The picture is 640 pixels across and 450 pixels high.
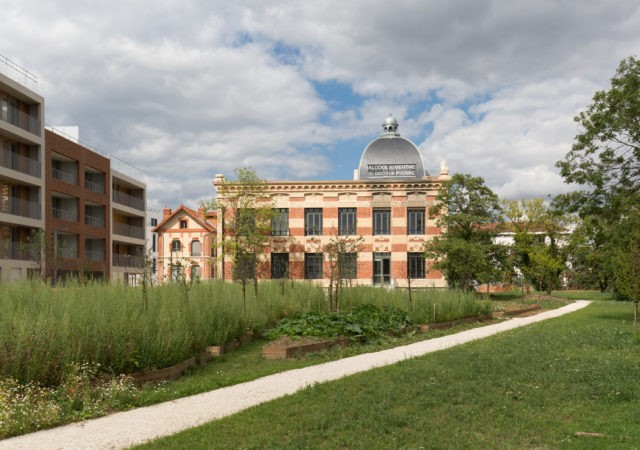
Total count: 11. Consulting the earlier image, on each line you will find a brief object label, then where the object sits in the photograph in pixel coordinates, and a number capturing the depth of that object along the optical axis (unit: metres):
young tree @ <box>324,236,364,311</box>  20.08
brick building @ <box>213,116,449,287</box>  50.00
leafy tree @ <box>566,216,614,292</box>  24.59
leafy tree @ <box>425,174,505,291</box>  36.50
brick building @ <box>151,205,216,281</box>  60.19
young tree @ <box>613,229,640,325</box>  21.62
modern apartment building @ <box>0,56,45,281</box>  34.16
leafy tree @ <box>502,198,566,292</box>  51.72
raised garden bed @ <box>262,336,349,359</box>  13.50
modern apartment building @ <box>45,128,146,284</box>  40.50
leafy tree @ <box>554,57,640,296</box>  23.67
